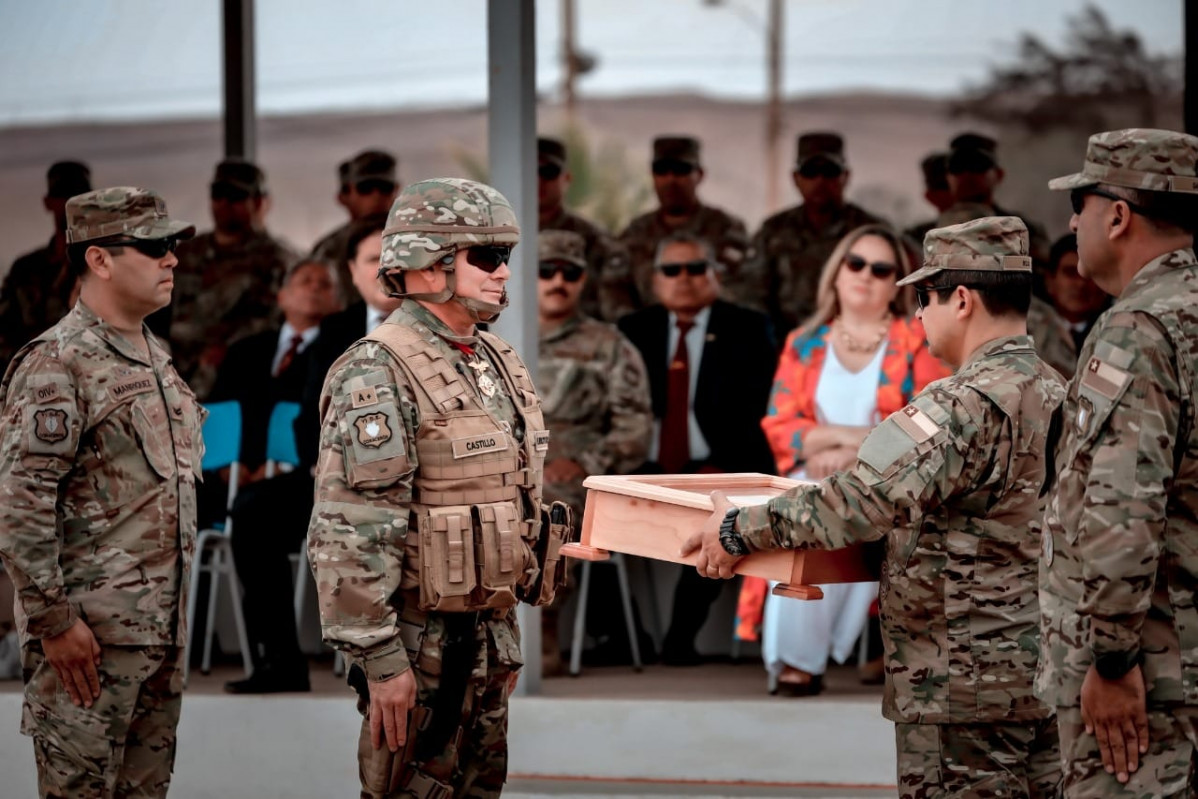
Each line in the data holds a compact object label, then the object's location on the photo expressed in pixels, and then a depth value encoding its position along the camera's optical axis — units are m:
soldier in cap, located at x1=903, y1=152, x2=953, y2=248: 17.95
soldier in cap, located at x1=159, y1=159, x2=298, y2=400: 17.11
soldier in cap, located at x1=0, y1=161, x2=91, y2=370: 16.44
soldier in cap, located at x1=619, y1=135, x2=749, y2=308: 17.69
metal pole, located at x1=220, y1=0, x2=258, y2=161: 17.77
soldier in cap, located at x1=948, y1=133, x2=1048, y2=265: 16.42
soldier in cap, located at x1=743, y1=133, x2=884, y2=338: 16.98
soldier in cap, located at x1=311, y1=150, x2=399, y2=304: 17.37
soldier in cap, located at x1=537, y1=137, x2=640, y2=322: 16.97
